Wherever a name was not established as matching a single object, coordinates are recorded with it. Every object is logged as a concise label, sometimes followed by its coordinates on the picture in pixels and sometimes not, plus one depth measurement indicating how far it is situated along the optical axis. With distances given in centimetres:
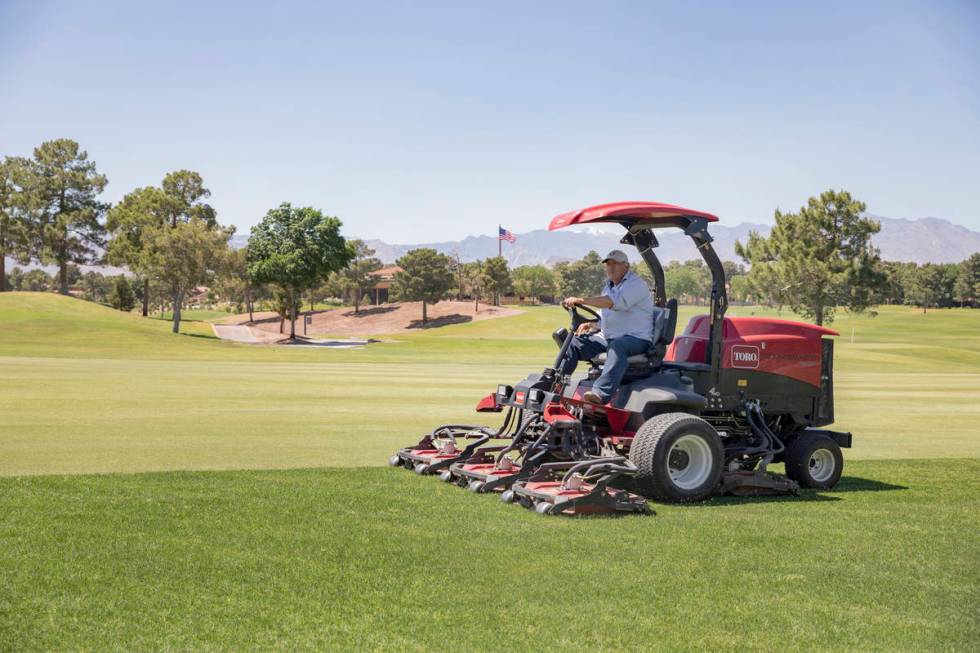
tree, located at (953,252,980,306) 16200
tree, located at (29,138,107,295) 10156
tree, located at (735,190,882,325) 7950
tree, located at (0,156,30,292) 9981
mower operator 959
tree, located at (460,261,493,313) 14215
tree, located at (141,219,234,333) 7931
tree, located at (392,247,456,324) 11938
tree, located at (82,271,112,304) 19150
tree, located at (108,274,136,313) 11525
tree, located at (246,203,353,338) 8294
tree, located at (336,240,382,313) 15462
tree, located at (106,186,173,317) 9394
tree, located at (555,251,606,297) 18850
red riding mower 920
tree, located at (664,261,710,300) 19382
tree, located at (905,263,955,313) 15825
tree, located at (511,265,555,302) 17912
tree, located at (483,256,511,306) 14400
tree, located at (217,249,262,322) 8356
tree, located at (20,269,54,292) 19746
